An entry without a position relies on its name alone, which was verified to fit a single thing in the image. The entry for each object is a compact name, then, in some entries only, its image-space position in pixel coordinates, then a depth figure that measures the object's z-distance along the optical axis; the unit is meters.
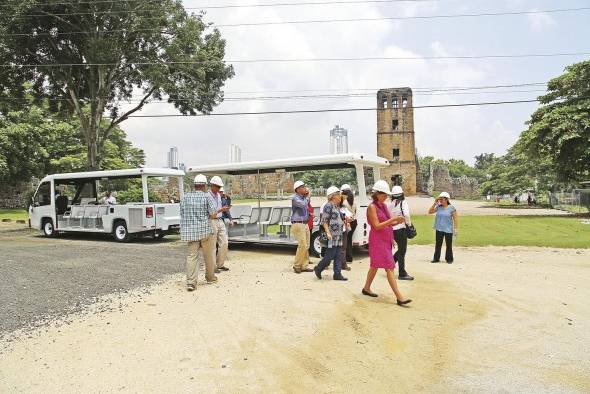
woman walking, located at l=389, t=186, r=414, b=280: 8.48
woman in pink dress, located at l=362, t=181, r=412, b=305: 6.54
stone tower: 55.22
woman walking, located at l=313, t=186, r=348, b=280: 8.24
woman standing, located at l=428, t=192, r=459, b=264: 9.91
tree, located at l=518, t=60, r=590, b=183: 23.75
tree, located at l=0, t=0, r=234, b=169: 20.22
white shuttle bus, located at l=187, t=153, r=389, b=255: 11.09
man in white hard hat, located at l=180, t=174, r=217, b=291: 7.68
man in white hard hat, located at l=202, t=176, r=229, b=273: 9.20
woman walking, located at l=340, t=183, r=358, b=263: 9.88
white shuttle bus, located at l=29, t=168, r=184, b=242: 15.38
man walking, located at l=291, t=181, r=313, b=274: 9.08
